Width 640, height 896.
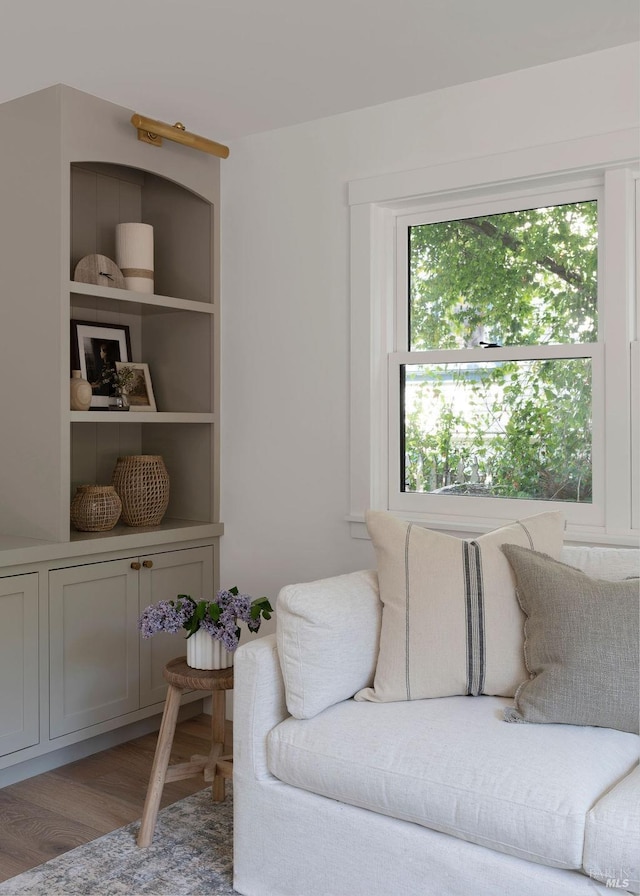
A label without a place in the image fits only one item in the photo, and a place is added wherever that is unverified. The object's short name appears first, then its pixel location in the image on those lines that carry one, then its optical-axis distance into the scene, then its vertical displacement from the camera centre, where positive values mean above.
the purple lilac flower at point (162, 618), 2.59 -0.56
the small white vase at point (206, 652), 2.61 -0.66
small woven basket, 3.29 -0.28
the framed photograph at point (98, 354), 3.48 +0.35
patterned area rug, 2.27 -1.21
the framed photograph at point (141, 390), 3.64 +0.21
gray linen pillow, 2.01 -0.53
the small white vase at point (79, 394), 3.20 +0.16
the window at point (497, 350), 2.73 +0.31
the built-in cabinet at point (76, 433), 2.99 +0.02
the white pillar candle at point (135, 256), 3.47 +0.75
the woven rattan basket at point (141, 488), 3.50 -0.21
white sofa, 1.74 -0.78
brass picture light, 3.13 +1.16
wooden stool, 2.53 -0.94
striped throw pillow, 2.24 -0.49
